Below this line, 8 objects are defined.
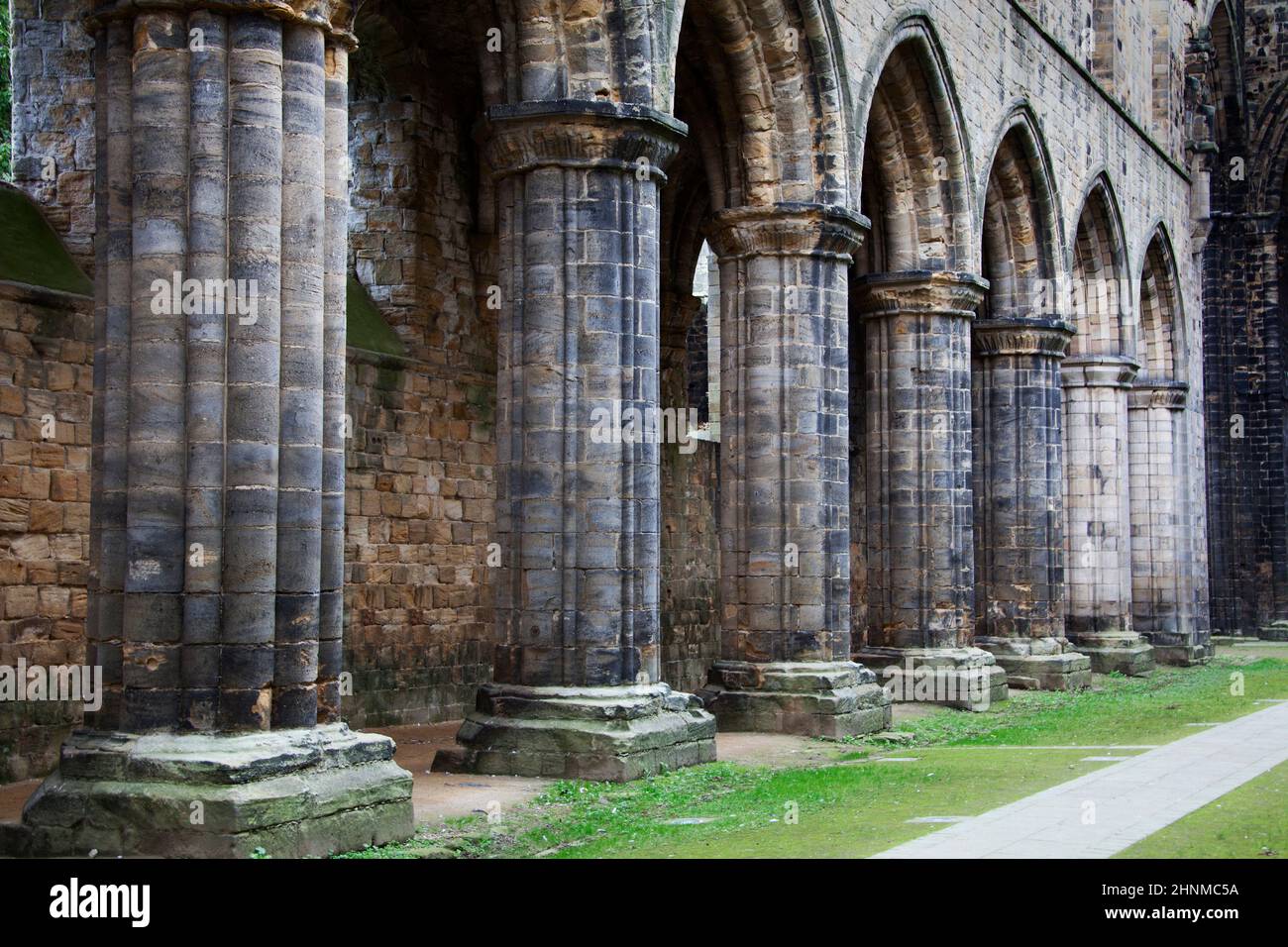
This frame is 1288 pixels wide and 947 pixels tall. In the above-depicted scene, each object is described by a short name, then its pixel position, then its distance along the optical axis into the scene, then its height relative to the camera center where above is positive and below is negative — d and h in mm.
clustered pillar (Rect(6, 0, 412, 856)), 7781 +664
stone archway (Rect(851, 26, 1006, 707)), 16484 +1731
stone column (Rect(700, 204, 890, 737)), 13406 +740
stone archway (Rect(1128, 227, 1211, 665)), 25469 +1184
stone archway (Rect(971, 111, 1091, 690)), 19500 +1763
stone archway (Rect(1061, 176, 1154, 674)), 22422 +1473
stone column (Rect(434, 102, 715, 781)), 10555 +826
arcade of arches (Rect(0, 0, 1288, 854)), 7934 +1398
